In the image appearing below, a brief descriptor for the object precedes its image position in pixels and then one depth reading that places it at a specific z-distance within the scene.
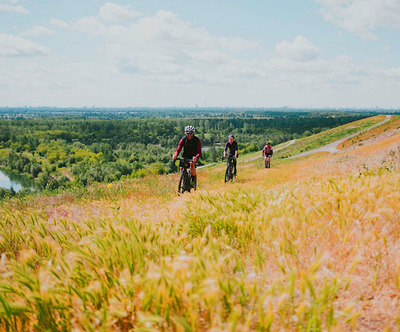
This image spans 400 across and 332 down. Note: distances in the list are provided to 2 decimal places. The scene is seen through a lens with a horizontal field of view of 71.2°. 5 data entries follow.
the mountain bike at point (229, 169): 15.62
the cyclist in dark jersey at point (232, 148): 15.36
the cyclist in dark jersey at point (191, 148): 10.93
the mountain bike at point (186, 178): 11.23
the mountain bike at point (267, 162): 25.51
